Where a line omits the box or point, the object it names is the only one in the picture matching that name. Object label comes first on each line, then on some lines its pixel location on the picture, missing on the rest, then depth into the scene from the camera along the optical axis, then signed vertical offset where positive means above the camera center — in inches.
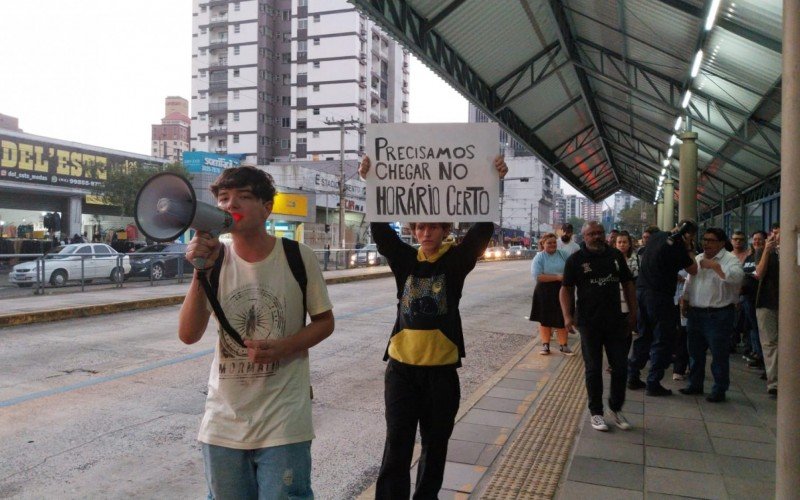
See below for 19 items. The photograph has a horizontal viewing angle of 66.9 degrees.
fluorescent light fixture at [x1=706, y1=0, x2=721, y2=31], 294.2 +114.3
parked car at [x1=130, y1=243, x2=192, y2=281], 720.3 -33.4
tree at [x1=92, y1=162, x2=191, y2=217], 1339.8 +109.6
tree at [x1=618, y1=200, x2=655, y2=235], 1756.3 +78.3
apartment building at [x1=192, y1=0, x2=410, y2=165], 2908.5 +801.9
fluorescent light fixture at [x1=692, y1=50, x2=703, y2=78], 373.4 +114.3
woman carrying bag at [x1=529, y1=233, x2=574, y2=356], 343.0 -26.9
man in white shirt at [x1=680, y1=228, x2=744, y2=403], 240.4 -26.6
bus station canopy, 337.7 +127.4
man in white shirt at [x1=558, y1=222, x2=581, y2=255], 371.2 +1.0
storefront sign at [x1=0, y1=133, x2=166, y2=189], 1178.0 +154.5
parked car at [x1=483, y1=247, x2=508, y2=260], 1913.0 -46.7
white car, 605.6 -33.7
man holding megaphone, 88.7 -17.8
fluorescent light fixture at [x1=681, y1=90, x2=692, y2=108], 459.9 +110.5
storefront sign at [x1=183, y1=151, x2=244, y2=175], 1551.4 +197.4
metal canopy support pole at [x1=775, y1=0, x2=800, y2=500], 110.8 -7.3
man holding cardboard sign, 128.4 -28.4
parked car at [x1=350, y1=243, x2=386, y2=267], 1190.9 -39.3
